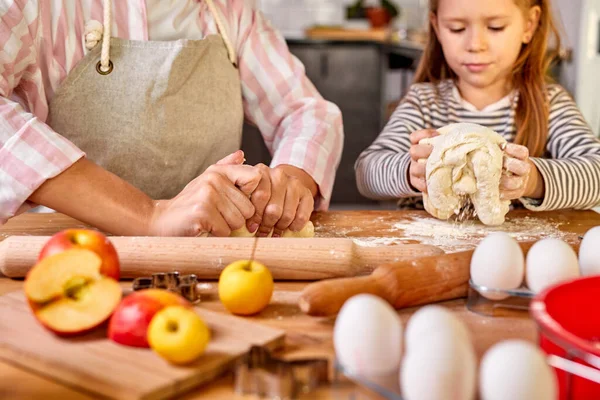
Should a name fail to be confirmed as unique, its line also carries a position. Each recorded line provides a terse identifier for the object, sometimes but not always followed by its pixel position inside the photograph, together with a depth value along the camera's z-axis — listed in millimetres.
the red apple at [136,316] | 712
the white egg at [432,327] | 559
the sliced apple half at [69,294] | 746
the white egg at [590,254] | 856
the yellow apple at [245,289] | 839
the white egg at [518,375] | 510
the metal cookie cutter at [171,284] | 899
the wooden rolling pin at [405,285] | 810
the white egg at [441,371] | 534
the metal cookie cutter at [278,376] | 623
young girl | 1558
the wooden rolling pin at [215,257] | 985
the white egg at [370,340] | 613
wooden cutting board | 643
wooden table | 664
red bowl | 559
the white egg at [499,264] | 834
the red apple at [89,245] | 849
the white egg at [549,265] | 812
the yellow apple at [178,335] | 667
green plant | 5043
